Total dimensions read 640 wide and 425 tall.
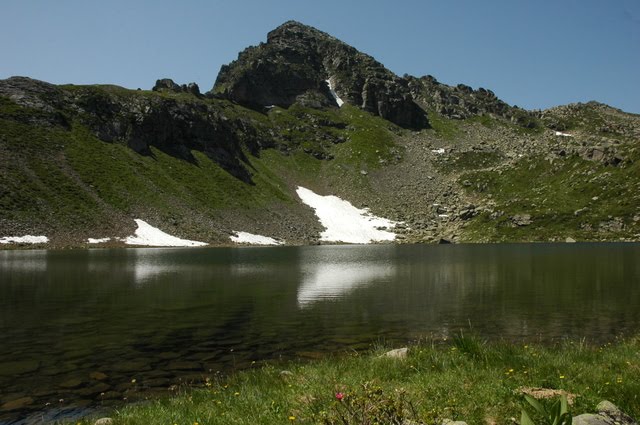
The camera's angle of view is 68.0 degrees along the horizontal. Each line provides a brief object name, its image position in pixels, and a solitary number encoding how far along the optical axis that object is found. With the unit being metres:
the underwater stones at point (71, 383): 15.58
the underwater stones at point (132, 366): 17.45
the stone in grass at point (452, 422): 8.48
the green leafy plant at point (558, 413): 6.33
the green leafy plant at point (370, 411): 7.65
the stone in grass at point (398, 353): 14.88
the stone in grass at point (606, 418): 8.04
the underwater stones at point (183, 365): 17.77
